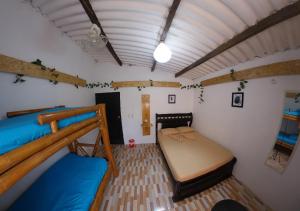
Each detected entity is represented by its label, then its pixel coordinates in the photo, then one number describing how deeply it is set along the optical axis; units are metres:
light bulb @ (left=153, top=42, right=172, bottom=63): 1.78
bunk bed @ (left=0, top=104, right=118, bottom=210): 0.69
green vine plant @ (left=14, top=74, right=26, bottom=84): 1.42
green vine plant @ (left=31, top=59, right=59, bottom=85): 1.67
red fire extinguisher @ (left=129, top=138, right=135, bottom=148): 3.86
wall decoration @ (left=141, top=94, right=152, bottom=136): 3.92
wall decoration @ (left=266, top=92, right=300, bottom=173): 1.51
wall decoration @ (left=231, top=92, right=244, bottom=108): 2.26
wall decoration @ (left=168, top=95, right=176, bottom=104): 4.03
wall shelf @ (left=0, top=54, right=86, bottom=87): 1.27
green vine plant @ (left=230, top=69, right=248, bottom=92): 2.21
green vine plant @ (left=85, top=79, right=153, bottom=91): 3.72
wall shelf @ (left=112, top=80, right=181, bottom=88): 3.78
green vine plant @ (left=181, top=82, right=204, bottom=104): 3.60
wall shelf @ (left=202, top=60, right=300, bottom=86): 1.50
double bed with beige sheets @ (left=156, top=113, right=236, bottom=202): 1.85
